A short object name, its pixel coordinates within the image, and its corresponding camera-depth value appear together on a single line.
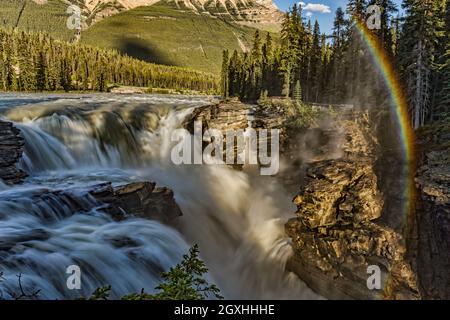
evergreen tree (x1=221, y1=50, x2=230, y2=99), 98.87
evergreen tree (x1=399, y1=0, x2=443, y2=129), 32.72
